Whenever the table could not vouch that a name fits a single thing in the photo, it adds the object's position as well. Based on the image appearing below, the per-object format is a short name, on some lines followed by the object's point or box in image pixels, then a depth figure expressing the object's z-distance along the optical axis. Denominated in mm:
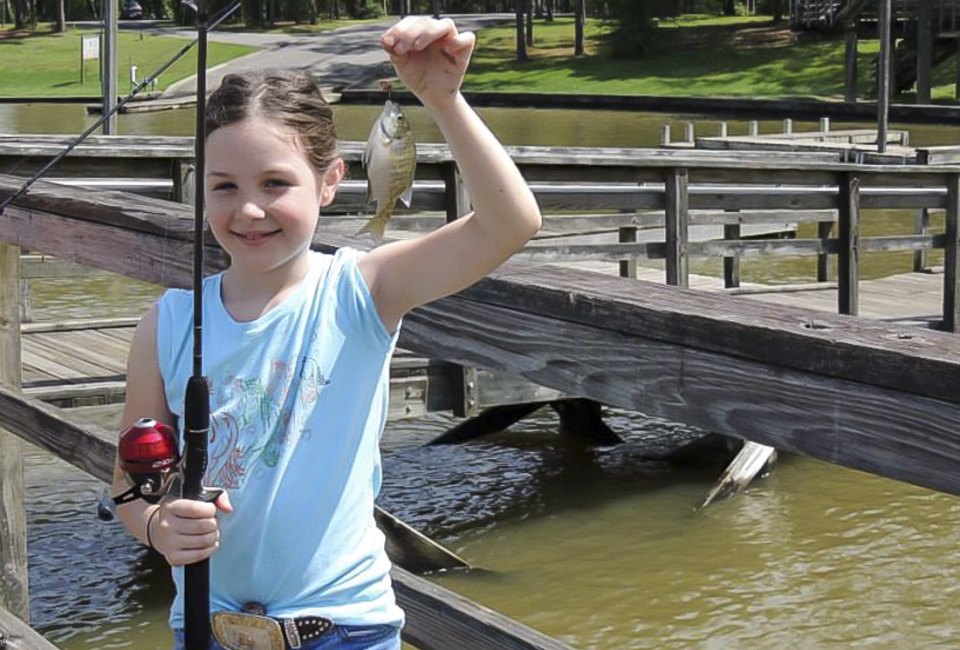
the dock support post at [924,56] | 39969
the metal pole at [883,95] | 22125
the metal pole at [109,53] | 13070
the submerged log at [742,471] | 8180
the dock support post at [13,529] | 5035
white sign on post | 48116
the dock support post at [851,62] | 39781
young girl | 2201
